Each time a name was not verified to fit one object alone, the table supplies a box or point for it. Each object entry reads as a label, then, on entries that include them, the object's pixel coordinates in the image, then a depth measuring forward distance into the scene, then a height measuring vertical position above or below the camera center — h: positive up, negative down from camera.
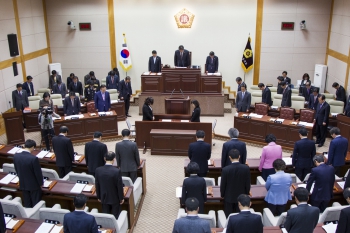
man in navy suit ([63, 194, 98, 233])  3.91 -1.91
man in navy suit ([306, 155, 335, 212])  5.13 -1.99
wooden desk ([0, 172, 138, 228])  5.55 -2.38
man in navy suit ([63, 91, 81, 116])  10.16 -1.57
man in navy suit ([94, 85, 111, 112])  10.45 -1.51
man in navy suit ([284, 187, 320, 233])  4.00 -1.93
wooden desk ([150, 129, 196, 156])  8.93 -2.34
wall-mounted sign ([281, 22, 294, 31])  13.55 +0.96
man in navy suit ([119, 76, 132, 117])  12.01 -1.35
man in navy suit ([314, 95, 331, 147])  9.23 -1.90
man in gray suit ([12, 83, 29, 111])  10.77 -1.44
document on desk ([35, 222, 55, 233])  4.39 -2.27
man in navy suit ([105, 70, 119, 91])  12.54 -1.07
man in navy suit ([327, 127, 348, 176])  6.45 -1.91
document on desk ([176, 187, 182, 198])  5.12 -2.11
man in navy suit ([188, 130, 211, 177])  6.16 -1.81
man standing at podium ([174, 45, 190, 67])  12.01 -0.24
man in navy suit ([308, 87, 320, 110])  10.01 -1.48
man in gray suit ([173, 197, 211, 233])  3.68 -1.84
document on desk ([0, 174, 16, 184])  5.92 -2.21
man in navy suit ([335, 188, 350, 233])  3.88 -1.95
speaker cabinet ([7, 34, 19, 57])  11.73 +0.29
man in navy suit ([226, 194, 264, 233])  3.74 -1.85
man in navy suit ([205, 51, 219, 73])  12.23 -0.47
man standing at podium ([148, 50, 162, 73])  12.12 -0.45
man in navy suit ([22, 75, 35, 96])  11.85 -1.19
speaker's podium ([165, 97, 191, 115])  9.78 -1.53
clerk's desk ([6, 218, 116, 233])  4.43 -2.28
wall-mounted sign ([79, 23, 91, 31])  14.33 +1.08
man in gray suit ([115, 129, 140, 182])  6.29 -1.90
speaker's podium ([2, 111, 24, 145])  9.58 -2.12
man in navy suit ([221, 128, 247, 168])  5.95 -1.67
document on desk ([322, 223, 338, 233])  4.33 -2.27
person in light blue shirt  4.98 -2.01
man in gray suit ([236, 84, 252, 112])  10.30 -1.49
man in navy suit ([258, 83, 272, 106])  10.95 -1.44
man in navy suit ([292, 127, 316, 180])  6.30 -1.93
